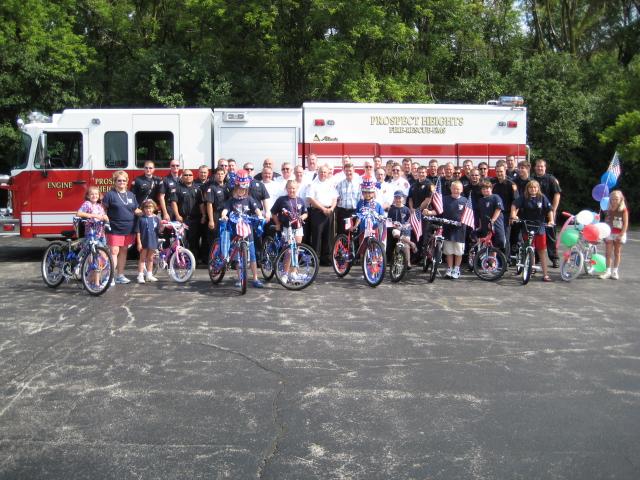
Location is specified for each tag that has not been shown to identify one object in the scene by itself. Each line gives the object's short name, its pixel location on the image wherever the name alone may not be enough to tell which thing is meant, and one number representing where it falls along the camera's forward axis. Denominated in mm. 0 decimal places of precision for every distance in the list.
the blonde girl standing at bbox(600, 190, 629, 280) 11812
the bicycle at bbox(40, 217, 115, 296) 9922
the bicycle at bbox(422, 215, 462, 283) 11148
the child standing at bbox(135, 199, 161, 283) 10891
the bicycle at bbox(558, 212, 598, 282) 11562
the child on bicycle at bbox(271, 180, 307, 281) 10812
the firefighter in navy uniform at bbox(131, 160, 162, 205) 12273
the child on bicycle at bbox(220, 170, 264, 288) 10227
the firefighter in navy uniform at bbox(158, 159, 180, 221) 12180
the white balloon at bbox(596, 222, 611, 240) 11445
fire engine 14305
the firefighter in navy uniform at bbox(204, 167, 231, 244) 11855
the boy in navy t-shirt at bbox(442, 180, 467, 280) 11523
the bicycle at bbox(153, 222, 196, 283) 11062
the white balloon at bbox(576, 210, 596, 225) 11688
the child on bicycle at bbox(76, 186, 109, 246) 10180
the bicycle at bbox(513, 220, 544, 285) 11001
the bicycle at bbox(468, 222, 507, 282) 11320
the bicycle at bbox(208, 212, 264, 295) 9977
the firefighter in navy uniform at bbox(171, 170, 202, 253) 12406
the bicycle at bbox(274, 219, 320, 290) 10344
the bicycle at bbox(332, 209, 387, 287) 10703
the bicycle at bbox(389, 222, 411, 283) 11117
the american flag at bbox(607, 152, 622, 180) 13427
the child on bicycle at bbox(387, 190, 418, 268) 11367
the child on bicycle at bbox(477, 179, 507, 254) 11711
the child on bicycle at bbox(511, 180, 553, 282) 11508
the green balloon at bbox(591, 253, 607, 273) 11898
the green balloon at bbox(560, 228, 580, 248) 11781
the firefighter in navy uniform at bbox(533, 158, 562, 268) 12242
